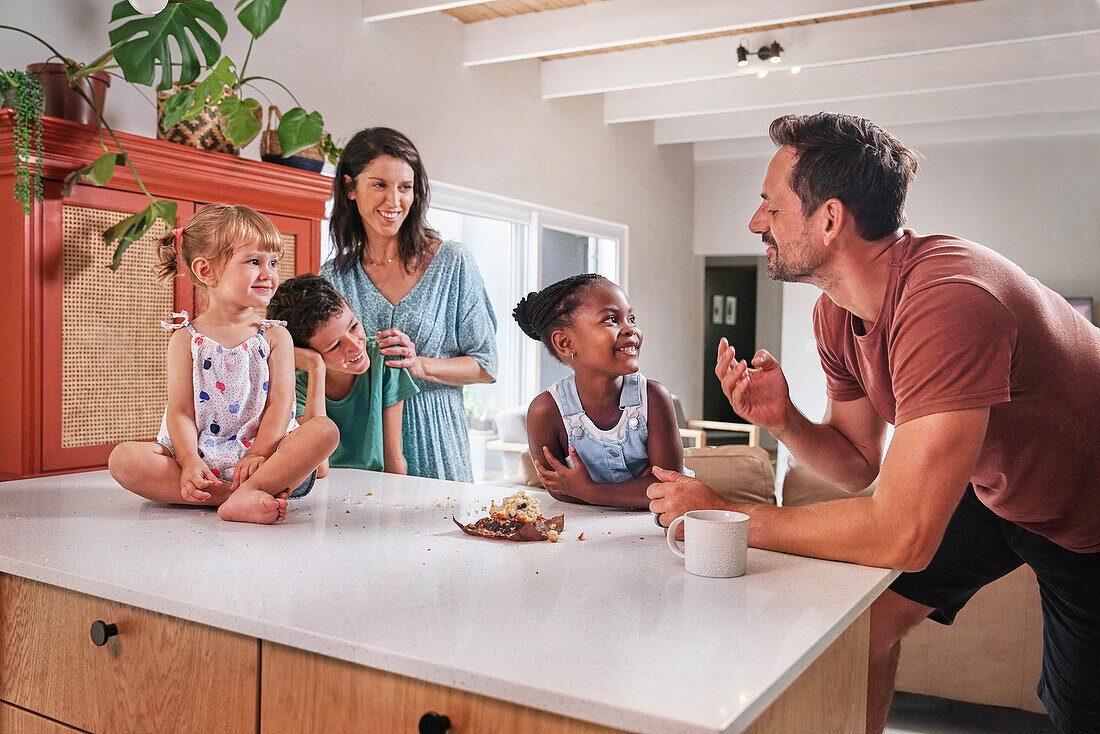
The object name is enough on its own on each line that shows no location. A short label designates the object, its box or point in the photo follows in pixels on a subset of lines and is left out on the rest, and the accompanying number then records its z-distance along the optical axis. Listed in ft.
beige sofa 8.37
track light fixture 15.26
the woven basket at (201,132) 7.94
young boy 6.11
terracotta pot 7.06
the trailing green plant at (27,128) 6.55
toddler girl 5.07
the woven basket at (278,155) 9.07
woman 7.12
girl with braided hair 5.72
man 4.04
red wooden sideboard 6.83
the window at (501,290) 16.97
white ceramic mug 3.93
